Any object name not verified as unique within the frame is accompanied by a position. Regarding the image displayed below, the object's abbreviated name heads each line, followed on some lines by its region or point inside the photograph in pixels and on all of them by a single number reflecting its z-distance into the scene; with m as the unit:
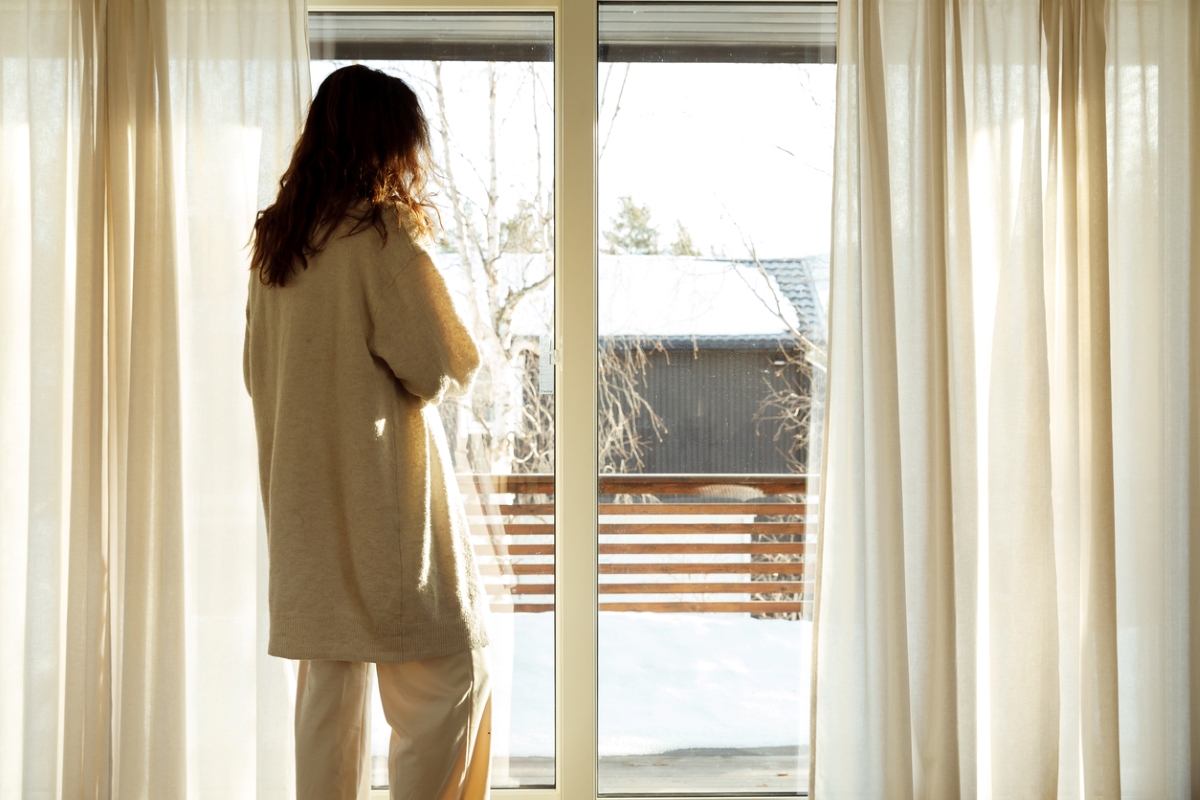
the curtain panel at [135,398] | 1.80
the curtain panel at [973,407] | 1.83
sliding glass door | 1.97
